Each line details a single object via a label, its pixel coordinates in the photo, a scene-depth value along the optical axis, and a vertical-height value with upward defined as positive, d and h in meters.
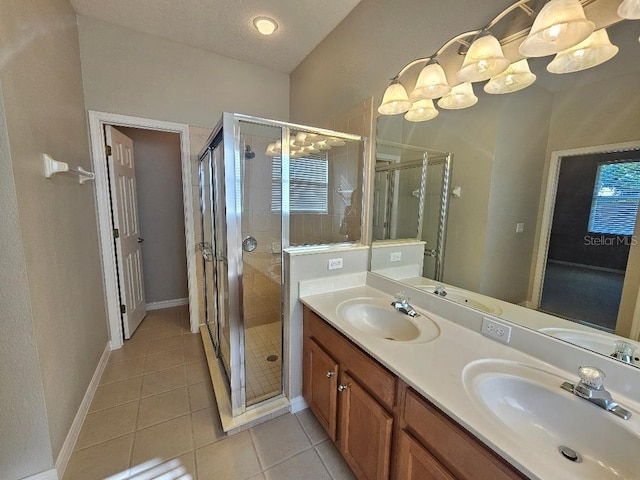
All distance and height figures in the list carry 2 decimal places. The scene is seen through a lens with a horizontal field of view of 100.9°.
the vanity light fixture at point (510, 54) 0.86 +0.61
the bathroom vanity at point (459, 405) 0.67 -0.60
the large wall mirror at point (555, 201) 0.85 +0.05
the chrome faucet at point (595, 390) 0.72 -0.51
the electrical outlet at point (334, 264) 1.72 -0.36
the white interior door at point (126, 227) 2.43 -0.23
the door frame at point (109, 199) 2.23 +0.05
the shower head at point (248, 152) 1.60 +0.34
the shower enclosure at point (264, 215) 1.54 -0.05
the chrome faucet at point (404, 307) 1.38 -0.52
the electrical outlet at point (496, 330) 1.08 -0.50
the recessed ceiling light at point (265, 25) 2.00 +1.41
